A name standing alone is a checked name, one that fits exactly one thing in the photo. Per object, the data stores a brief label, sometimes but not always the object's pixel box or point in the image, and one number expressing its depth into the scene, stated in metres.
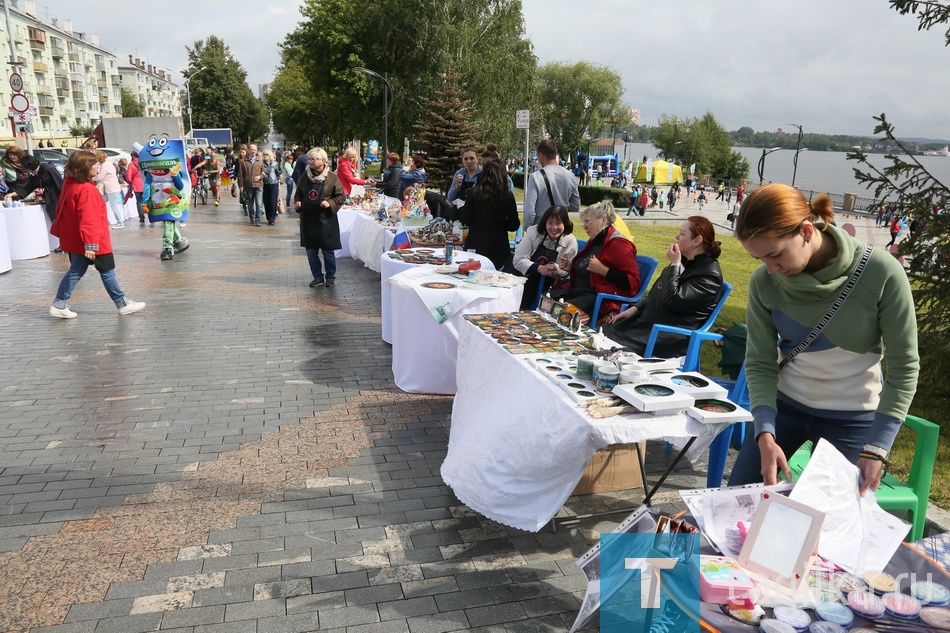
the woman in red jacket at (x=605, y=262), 5.27
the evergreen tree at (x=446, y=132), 29.00
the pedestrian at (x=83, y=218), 6.91
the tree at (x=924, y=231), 4.91
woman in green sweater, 2.00
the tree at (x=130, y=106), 99.06
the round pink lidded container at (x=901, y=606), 1.58
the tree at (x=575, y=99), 73.25
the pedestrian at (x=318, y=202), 8.49
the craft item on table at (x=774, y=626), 1.53
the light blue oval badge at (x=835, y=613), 1.58
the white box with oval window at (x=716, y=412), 2.72
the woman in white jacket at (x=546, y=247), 5.91
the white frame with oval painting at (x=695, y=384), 2.91
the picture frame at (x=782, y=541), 1.68
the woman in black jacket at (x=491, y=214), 6.59
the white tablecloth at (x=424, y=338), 5.16
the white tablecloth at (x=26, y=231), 10.67
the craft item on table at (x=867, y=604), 1.59
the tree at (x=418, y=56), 31.14
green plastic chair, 2.81
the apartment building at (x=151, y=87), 112.75
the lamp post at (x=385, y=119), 27.22
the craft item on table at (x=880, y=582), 1.68
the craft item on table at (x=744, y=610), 1.60
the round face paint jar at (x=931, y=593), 1.64
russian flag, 8.39
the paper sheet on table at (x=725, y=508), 1.87
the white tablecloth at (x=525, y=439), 2.75
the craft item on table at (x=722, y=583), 1.64
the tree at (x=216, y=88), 71.38
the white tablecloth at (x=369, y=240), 9.45
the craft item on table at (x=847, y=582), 1.69
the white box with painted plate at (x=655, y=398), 2.74
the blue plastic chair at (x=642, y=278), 5.27
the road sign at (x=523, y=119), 13.97
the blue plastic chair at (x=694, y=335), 4.12
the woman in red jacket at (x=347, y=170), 12.53
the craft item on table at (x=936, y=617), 1.56
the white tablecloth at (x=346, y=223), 11.89
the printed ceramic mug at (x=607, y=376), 2.98
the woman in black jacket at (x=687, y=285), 4.36
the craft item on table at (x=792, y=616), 1.56
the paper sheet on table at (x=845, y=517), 1.81
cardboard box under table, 3.72
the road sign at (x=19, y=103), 14.35
